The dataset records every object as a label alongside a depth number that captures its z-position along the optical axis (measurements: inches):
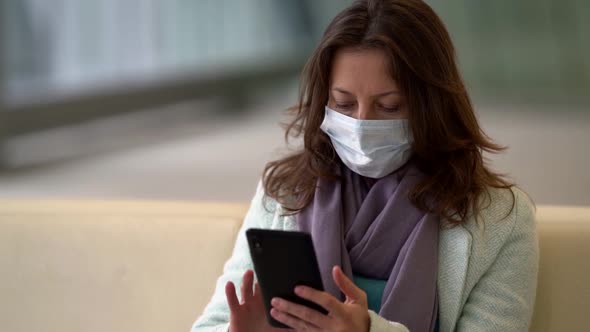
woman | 101.3
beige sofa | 111.8
